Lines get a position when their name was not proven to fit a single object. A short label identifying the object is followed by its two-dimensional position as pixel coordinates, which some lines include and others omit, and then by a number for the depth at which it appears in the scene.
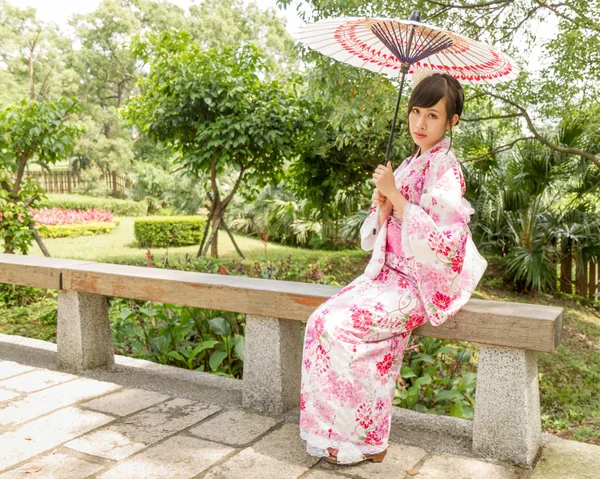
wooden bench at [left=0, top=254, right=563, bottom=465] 2.29
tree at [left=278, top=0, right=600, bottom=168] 5.58
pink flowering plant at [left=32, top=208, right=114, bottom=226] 13.98
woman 2.27
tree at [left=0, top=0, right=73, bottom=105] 23.45
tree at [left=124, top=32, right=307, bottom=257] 7.12
